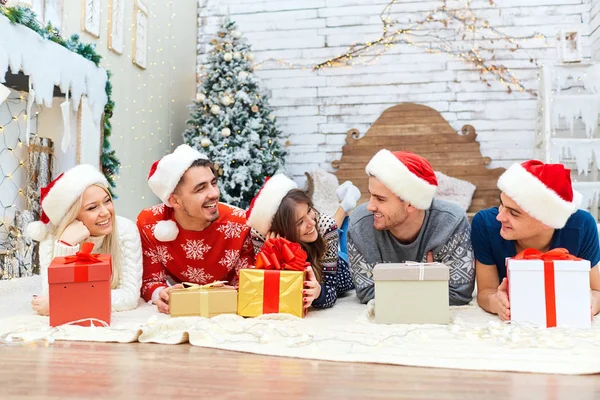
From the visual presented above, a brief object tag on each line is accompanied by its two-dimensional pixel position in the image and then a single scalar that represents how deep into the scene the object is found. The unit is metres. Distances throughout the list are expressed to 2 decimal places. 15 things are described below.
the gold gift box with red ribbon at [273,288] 2.02
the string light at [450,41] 5.57
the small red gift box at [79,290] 1.84
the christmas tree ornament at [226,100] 5.30
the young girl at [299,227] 2.28
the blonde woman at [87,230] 2.18
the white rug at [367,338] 1.43
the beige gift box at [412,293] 1.89
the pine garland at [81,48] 3.10
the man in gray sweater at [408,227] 2.23
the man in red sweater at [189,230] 2.43
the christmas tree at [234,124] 5.21
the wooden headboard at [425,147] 5.48
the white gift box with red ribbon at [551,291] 1.83
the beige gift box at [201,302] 2.03
